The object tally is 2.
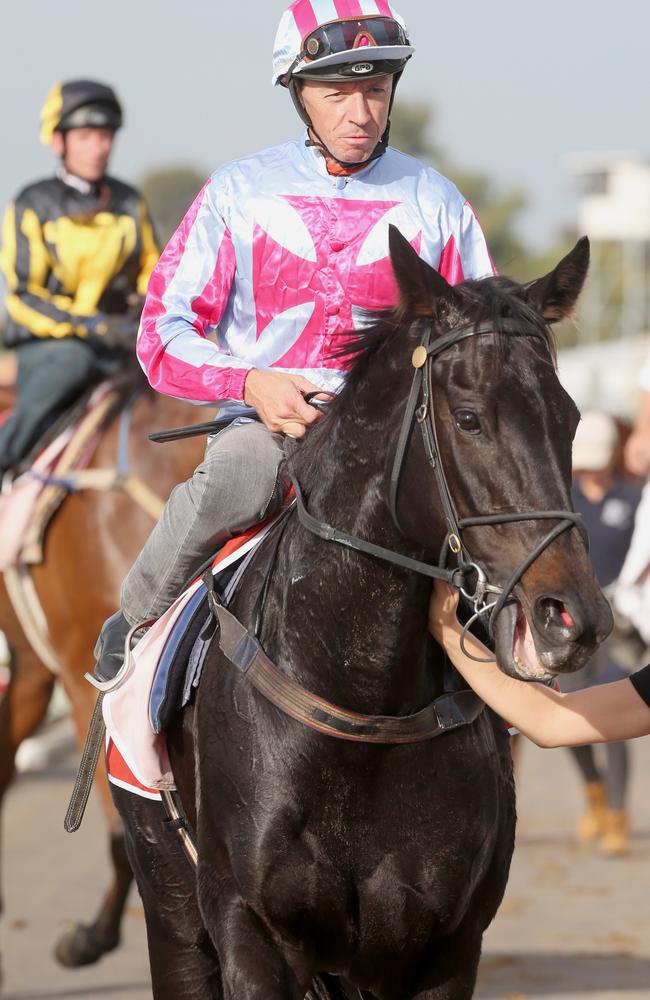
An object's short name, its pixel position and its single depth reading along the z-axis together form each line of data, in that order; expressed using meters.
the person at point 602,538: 18.55
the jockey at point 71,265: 14.64
